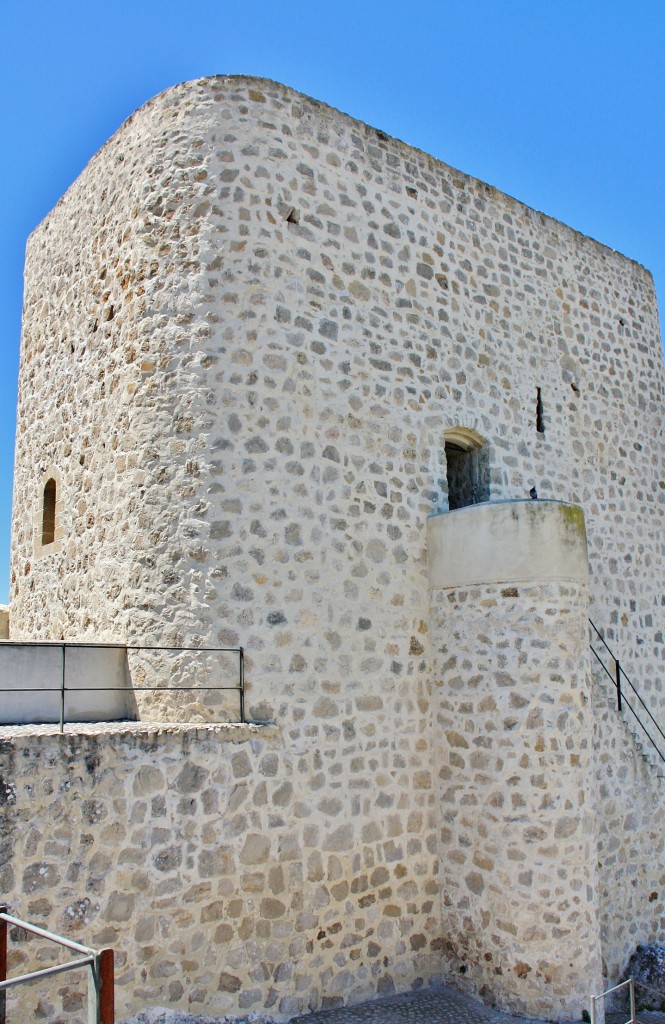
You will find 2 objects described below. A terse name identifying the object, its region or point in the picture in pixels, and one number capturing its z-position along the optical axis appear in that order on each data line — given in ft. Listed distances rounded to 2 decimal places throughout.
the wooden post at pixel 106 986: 11.25
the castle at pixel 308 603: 19.25
